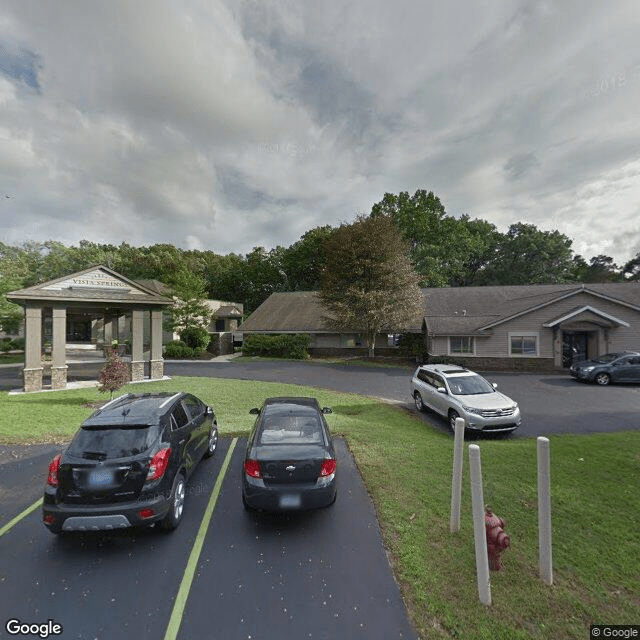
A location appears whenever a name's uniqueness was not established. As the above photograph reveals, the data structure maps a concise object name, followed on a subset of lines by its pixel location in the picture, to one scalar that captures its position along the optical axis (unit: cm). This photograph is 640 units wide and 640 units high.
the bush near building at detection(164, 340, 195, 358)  2889
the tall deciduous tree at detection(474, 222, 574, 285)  4403
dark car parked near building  1620
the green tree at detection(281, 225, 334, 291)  5022
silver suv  887
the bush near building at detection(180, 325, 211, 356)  2995
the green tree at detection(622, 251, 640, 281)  5570
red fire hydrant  365
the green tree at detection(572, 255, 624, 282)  5307
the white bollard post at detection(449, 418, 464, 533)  454
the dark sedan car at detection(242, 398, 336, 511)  468
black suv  422
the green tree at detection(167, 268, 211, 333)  3125
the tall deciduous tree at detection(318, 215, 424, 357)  2514
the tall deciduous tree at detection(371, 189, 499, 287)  4200
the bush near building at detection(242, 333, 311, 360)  2834
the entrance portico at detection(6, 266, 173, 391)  1506
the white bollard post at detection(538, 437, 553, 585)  363
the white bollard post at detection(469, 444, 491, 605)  343
